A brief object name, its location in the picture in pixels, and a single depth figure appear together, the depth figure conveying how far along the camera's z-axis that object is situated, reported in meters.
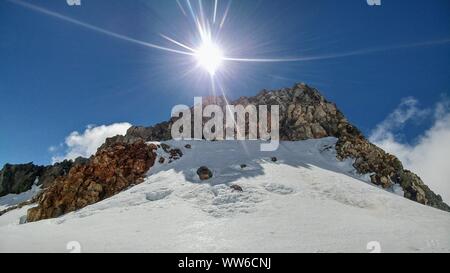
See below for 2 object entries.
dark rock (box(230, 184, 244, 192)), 26.98
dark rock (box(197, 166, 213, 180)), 31.43
